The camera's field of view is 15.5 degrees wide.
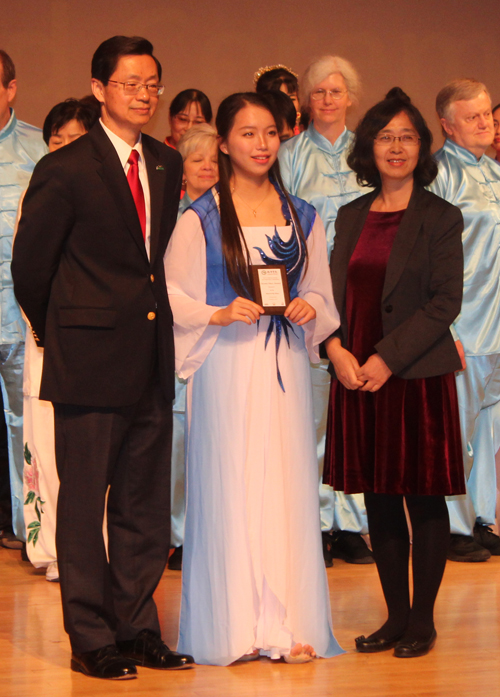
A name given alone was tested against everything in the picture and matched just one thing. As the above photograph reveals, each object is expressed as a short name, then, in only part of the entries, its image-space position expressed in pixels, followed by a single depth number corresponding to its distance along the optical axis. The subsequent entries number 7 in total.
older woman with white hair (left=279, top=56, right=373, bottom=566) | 7.20
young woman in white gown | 5.19
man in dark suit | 4.88
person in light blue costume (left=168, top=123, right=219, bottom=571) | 7.02
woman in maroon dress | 5.20
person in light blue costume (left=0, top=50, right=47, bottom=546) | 7.43
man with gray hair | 7.36
